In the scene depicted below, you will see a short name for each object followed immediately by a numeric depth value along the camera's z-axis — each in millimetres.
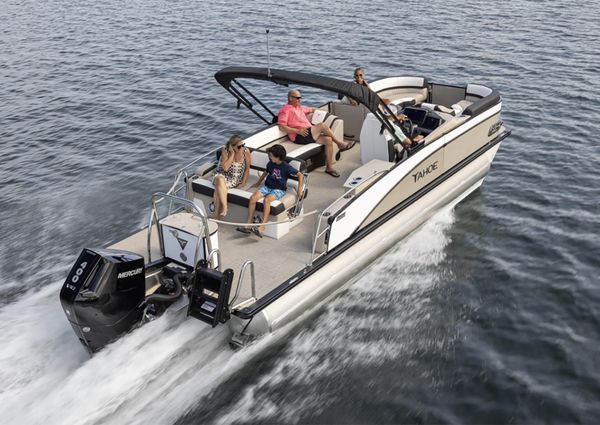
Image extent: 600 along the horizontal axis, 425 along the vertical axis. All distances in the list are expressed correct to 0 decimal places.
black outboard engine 6273
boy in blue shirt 8062
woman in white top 8094
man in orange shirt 9859
